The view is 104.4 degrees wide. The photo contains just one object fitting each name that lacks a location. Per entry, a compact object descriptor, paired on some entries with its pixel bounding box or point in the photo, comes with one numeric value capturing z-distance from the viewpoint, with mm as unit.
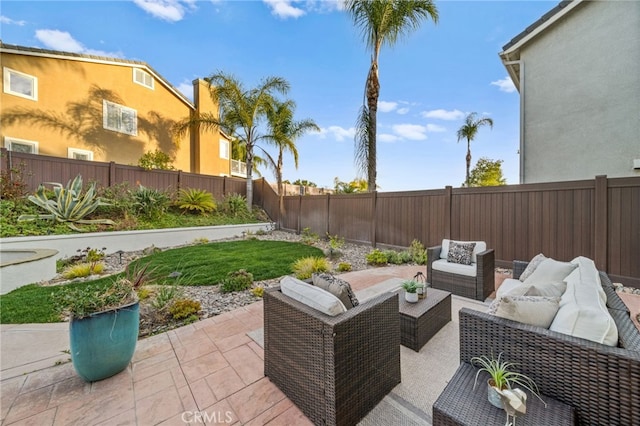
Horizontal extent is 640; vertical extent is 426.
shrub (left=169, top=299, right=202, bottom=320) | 3152
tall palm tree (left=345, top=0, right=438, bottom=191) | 7047
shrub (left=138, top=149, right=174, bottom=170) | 9531
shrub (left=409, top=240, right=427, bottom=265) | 5969
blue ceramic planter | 1928
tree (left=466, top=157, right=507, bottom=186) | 16422
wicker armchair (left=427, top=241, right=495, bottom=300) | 3684
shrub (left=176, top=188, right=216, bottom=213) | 9656
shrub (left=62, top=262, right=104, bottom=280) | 4699
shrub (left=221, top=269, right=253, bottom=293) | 4062
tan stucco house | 8500
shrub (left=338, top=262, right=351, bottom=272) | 5465
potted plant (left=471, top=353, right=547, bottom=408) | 1301
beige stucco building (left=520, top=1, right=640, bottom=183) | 5539
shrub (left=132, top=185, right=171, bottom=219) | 8133
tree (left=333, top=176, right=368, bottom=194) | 11281
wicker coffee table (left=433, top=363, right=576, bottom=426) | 1201
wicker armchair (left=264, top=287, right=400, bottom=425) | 1561
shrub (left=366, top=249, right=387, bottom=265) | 5953
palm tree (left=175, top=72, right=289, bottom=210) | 10391
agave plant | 6335
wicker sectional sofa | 1147
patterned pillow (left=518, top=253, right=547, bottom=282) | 3199
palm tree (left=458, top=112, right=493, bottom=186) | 14510
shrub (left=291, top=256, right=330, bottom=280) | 4684
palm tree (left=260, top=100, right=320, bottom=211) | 11219
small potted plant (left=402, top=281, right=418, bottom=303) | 2840
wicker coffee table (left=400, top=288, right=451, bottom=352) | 2494
